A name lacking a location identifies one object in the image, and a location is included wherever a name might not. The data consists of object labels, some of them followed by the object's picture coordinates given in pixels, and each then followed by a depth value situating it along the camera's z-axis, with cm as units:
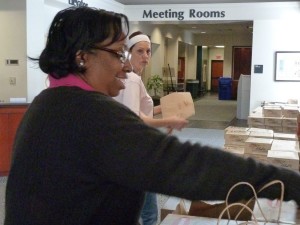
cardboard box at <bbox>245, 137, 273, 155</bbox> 285
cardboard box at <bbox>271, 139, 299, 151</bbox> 279
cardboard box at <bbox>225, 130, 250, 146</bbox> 313
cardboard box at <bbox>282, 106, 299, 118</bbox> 457
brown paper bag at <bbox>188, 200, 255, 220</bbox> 163
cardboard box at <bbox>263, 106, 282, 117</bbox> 453
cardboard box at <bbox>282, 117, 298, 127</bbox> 422
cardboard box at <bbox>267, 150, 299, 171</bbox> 247
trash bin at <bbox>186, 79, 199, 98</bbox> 1875
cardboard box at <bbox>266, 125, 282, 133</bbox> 433
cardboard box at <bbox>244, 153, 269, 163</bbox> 278
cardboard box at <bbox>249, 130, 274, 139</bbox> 319
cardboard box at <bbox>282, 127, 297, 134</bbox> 419
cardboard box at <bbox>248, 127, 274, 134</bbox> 341
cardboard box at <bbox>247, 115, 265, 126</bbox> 434
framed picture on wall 928
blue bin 1853
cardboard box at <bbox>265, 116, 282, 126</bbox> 432
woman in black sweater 85
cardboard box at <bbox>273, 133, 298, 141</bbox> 327
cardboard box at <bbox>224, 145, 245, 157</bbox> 302
